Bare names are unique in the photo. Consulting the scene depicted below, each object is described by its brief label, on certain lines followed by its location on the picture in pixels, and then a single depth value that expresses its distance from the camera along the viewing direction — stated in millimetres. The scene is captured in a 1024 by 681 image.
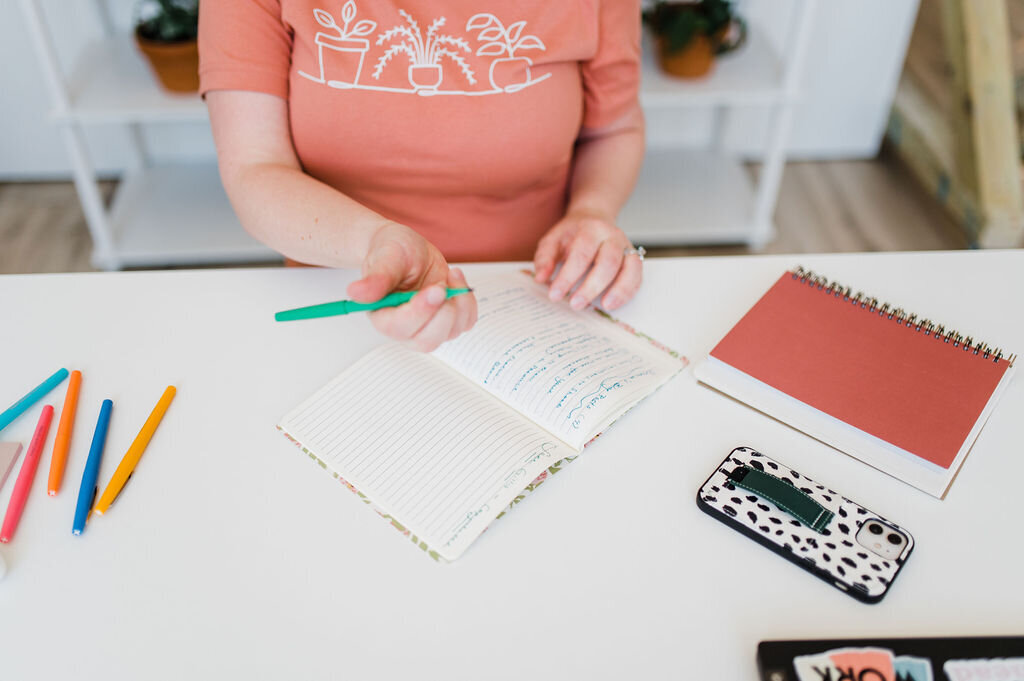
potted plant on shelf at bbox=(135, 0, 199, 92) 1554
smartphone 576
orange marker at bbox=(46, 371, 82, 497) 634
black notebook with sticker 512
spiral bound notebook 667
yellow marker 622
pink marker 604
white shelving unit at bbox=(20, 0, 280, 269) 1593
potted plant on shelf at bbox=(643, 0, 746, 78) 1631
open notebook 625
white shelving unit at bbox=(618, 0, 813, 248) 1681
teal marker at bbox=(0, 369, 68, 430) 682
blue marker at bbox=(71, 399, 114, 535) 607
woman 828
